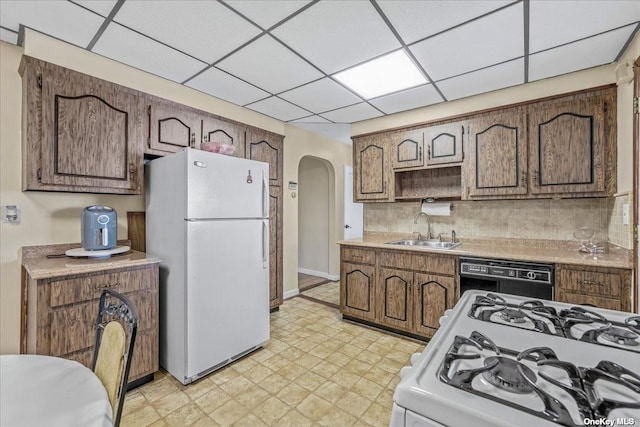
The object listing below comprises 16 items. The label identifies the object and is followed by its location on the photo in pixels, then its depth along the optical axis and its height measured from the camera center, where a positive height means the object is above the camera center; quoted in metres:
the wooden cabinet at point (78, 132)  1.89 +0.59
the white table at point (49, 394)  0.77 -0.55
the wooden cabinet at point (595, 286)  1.93 -0.51
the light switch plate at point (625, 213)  2.01 +0.00
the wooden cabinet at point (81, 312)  1.68 -0.62
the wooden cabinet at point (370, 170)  3.40 +0.55
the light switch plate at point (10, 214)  1.96 +0.00
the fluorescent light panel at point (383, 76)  2.21 +1.18
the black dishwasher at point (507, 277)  2.16 -0.50
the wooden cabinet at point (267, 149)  3.29 +0.78
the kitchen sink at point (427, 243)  3.02 -0.32
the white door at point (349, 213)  5.05 +0.02
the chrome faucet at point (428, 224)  3.30 -0.12
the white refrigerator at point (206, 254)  2.06 -0.31
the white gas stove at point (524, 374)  0.55 -0.38
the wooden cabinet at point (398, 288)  2.61 -0.74
